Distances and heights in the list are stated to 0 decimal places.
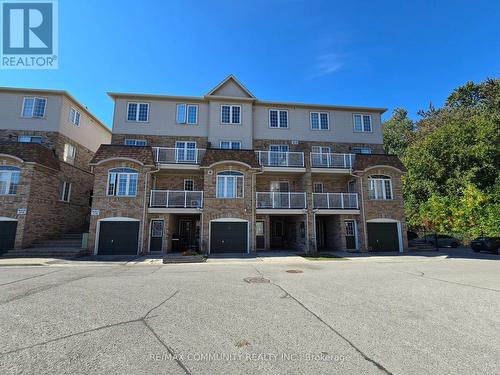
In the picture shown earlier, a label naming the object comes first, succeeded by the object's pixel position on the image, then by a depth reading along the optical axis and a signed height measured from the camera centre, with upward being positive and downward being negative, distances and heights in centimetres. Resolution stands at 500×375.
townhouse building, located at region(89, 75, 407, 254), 1744 +371
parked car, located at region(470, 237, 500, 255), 2017 -141
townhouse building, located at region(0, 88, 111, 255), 1655 +436
